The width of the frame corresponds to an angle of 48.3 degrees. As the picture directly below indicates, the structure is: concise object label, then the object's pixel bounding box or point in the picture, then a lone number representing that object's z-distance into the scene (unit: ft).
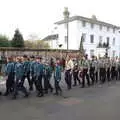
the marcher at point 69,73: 20.77
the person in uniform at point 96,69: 24.58
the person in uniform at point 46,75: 17.78
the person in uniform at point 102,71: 25.43
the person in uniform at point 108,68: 26.71
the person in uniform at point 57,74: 17.38
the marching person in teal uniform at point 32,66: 17.29
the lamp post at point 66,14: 82.98
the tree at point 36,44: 96.56
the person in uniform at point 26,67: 17.41
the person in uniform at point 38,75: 17.02
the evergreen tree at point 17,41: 69.15
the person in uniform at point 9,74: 16.62
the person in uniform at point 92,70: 23.68
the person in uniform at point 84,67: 22.36
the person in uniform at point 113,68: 28.02
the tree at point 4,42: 67.52
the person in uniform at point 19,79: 16.16
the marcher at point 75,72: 22.10
